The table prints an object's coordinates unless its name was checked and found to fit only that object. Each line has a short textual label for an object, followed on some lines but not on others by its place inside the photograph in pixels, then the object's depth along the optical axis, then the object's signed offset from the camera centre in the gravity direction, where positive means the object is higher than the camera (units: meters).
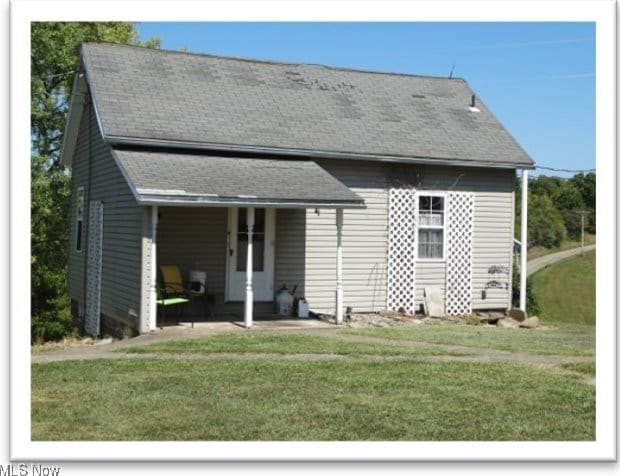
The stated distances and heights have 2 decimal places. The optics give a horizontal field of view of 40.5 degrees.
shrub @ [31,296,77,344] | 18.28 -1.55
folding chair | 14.24 -0.59
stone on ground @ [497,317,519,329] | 16.97 -1.33
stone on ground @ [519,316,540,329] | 17.09 -1.34
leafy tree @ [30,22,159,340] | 24.72 +3.96
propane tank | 15.88 -0.88
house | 14.35 +1.29
